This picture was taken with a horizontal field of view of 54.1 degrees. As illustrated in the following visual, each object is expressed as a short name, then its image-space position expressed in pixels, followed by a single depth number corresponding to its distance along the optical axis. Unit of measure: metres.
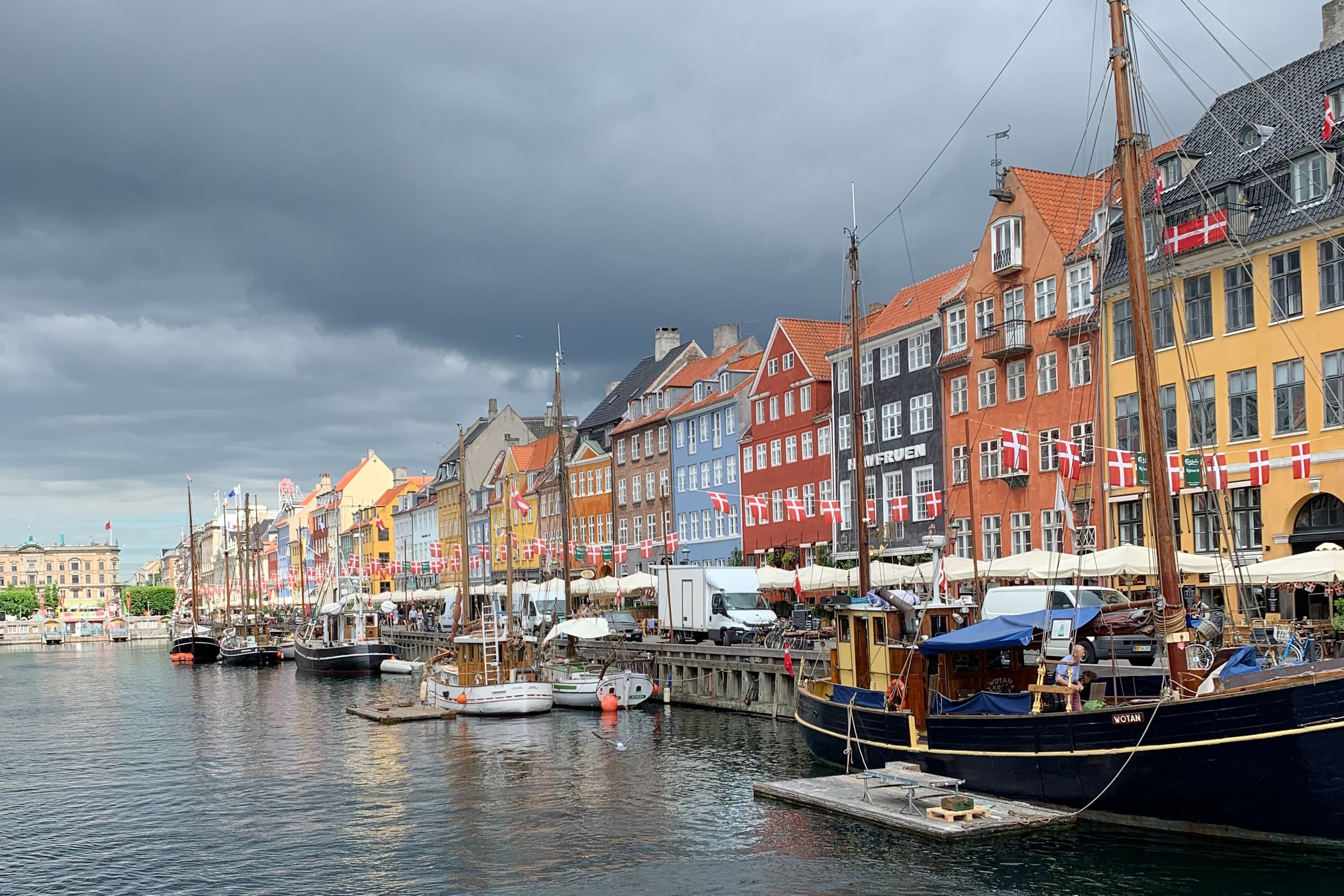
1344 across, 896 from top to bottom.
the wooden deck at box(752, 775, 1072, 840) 23.89
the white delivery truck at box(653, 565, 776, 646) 56.91
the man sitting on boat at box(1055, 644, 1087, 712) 24.52
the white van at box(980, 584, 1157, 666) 37.56
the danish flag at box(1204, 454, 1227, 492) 35.34
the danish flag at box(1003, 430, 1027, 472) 40.19
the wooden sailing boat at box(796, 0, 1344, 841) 20.97
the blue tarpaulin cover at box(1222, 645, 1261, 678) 22.66
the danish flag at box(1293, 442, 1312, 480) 39.59
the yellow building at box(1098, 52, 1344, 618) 41.88
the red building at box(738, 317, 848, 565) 71.12
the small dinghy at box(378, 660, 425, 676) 81.69
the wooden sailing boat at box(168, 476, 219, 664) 105.56
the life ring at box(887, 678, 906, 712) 29.70
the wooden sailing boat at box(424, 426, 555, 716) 50.84
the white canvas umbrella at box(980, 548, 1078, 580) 38.75
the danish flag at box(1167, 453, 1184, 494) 42.00
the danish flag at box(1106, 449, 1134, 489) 39.55
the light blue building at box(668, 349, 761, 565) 80.94
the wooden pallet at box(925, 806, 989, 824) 24.28
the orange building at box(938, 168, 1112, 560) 52.22
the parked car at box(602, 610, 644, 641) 64.38
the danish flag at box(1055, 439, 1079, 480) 39.97
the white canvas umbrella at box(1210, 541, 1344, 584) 33.34
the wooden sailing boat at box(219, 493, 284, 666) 98.56
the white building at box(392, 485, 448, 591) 145.00
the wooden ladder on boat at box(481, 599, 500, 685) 52.72
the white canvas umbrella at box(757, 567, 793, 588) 58.28
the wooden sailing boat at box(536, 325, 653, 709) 51.31
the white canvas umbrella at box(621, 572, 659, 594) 67.38
